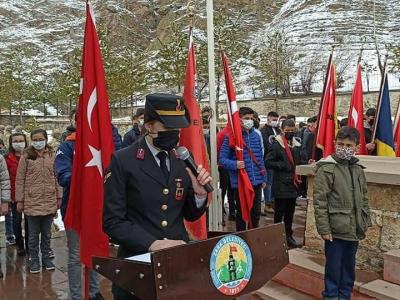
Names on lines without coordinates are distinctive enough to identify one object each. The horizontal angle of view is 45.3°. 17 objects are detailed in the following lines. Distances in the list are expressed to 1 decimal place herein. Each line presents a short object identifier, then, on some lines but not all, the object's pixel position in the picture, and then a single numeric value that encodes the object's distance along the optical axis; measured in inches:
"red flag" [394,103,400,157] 279.7
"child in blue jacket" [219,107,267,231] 250.4
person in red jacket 262.4
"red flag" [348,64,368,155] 277.9
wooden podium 80.4
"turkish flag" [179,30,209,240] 221.5
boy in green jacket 154.4
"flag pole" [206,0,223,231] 230.7
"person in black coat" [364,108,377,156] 277.1
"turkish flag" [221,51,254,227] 242.1
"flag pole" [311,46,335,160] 270.7
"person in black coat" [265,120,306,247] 248.4
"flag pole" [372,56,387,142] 274.1
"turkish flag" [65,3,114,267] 161.8
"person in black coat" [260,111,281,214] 343.6
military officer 98.9
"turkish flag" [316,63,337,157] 264.5
